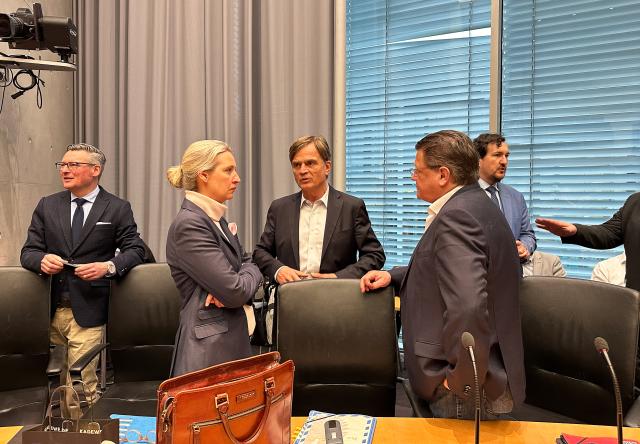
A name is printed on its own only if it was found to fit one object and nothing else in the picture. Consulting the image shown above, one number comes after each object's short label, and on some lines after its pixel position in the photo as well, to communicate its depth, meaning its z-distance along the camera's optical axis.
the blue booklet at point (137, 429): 1.59
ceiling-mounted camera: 3.19
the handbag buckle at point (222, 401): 1.26
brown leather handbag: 1.23
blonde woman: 2.23
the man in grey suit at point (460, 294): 1.81
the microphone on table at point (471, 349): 1.36
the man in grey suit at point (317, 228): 2.98
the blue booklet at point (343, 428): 1.59
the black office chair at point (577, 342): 2.08
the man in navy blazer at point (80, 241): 3.15
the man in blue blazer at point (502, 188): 3.58
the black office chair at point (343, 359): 2.29
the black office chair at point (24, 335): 2.63
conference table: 1.63
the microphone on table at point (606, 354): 1.32
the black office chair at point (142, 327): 2.78
